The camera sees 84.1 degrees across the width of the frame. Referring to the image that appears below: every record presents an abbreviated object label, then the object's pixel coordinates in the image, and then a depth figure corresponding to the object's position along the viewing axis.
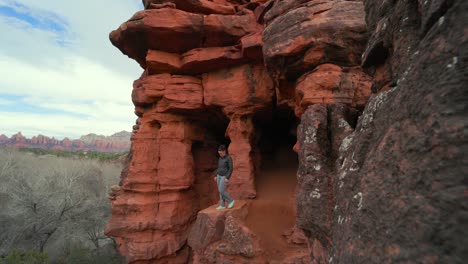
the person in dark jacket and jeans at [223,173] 6.92
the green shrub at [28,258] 9.77
